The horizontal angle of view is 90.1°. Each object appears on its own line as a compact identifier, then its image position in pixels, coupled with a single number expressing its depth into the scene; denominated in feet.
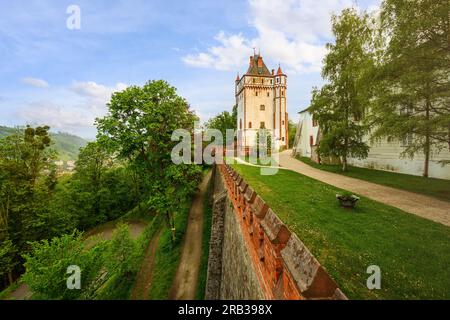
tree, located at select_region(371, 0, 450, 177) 33.24
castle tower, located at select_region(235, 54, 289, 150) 157.48
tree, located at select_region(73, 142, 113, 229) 88.07
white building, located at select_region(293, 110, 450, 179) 51.46
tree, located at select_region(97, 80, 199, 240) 47.54
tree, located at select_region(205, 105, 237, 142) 178.16
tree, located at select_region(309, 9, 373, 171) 59.93
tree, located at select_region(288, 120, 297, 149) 216.58
